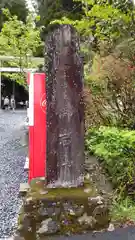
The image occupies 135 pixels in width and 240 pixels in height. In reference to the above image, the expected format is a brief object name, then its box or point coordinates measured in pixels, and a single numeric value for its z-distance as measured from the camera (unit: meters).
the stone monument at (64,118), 2.41
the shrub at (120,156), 2.61
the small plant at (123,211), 2.21
